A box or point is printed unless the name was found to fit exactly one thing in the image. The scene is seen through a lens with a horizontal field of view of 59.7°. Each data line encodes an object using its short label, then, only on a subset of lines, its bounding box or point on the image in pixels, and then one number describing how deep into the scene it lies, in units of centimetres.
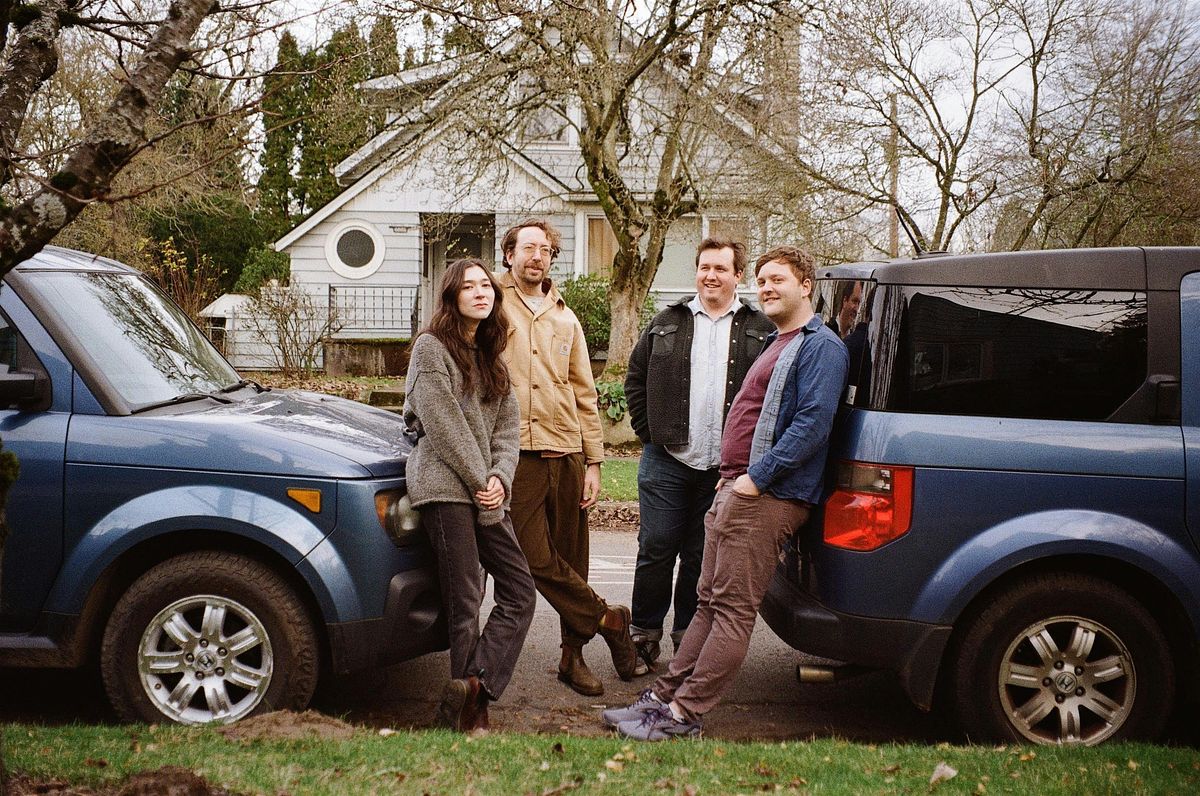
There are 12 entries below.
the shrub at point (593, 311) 1962
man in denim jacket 420
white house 2108
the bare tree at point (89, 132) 301
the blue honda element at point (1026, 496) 406
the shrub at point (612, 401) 1374
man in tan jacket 505
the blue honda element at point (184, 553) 416
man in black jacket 531
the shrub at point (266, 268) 2698
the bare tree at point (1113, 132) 1412
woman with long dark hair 440
